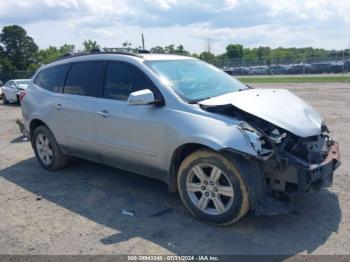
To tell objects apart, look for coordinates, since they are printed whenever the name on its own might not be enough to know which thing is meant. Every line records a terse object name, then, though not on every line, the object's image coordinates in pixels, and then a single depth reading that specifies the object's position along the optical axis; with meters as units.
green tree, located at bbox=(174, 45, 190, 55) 60.28
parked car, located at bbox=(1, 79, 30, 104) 20.67
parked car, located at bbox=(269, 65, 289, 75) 42.53
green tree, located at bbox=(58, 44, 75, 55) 84.19
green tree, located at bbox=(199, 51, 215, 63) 57.47
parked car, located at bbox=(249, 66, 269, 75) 43.59
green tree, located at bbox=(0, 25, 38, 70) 71.75
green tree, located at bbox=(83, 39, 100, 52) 64.38
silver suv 4.14
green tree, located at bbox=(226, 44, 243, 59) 78.81
